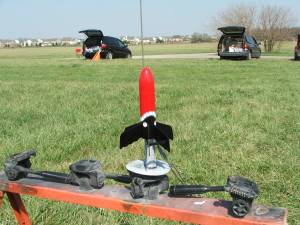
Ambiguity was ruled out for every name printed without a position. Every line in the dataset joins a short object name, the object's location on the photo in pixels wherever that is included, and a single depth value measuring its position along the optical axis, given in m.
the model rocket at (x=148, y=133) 1.97
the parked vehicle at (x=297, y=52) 23.80
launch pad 1.78
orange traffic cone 26.05
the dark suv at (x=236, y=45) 24.75
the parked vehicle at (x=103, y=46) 27.03
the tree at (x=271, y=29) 43.00
